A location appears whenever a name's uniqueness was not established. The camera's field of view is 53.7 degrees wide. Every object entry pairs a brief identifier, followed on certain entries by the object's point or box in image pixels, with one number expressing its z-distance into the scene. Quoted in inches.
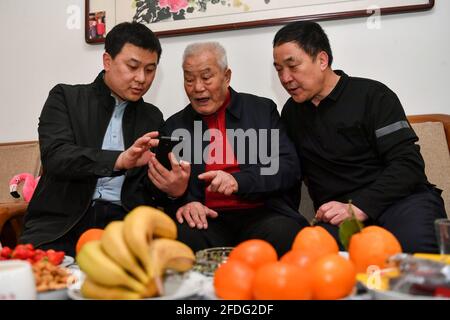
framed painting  76.5
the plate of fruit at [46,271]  31.4
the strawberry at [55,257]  38.5
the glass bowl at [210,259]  35.3
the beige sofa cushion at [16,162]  87.2
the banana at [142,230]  26.9
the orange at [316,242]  33.8
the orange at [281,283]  26.5
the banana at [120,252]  27.1
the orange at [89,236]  38.6
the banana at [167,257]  27.4
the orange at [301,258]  29.8
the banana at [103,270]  27.3
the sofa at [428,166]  68.8
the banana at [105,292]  27.9
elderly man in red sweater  61.0
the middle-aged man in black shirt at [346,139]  58.8
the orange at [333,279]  27.5
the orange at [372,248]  33.1
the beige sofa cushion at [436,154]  68.5
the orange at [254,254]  31.0
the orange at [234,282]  28.3
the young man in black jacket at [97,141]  63.3
